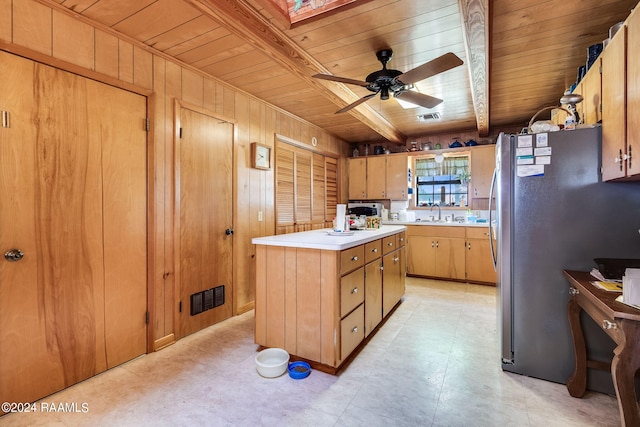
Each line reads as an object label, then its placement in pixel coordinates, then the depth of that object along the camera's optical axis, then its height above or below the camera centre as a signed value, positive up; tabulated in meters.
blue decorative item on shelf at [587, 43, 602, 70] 1.96 +1.06
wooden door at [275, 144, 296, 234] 3.89 +0.30
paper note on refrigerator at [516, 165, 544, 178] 1.99 +0.27
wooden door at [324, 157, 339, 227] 5.14 +0.40
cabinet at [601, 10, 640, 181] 1.39 +0.55
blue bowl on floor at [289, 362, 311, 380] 2.00 -1.11
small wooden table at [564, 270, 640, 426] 1.19 -0.54
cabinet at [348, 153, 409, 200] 5.30 +0.63
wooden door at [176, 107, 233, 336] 2.62 -0.02
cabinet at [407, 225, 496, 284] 4.36 -0.66
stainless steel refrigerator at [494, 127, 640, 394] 1.83 -0.17
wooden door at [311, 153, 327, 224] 4.75 +0.32
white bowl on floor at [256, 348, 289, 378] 2.00 -1.07
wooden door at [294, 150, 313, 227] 4.31 +0.35
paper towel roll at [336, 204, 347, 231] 2.77 -0.05
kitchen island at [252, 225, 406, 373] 2.04 -0.63
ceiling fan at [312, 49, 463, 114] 1.99 +1.01
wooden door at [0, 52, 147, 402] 1.70 -0.11
